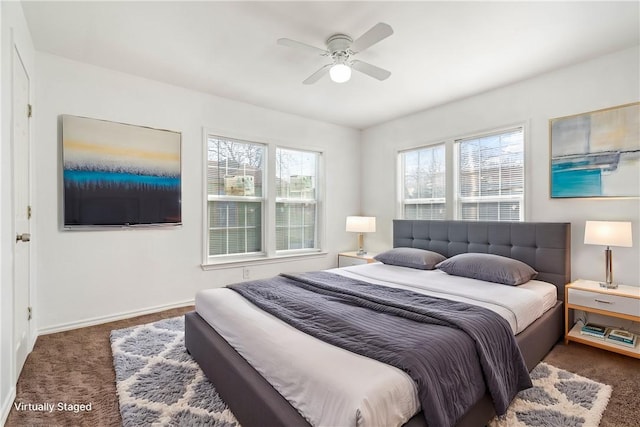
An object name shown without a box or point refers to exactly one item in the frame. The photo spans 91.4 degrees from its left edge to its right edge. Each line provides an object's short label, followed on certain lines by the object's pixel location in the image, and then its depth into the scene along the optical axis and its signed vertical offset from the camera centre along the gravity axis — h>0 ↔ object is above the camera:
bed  1.46 -0.82
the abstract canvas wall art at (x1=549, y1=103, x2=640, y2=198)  2.70 +0.54
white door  2.11 +0.03
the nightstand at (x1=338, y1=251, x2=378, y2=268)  4.48 -0.69
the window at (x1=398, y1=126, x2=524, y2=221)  3.52 +0.43
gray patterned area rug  1.72 -1.13
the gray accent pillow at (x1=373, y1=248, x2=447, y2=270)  3.44 -0.53
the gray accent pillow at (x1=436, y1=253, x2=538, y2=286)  2.75 -0.53
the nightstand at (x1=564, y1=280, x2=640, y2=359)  2.41 -0.75
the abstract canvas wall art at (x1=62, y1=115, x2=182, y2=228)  2.97 +0.40
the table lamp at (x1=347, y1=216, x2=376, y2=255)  4.69 -0.18
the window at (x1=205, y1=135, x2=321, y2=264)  3.99 +0.17
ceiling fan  2.21 +1.22
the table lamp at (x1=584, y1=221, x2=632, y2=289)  2.52 -0.20
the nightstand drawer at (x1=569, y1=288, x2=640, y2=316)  2.40 -0.72
